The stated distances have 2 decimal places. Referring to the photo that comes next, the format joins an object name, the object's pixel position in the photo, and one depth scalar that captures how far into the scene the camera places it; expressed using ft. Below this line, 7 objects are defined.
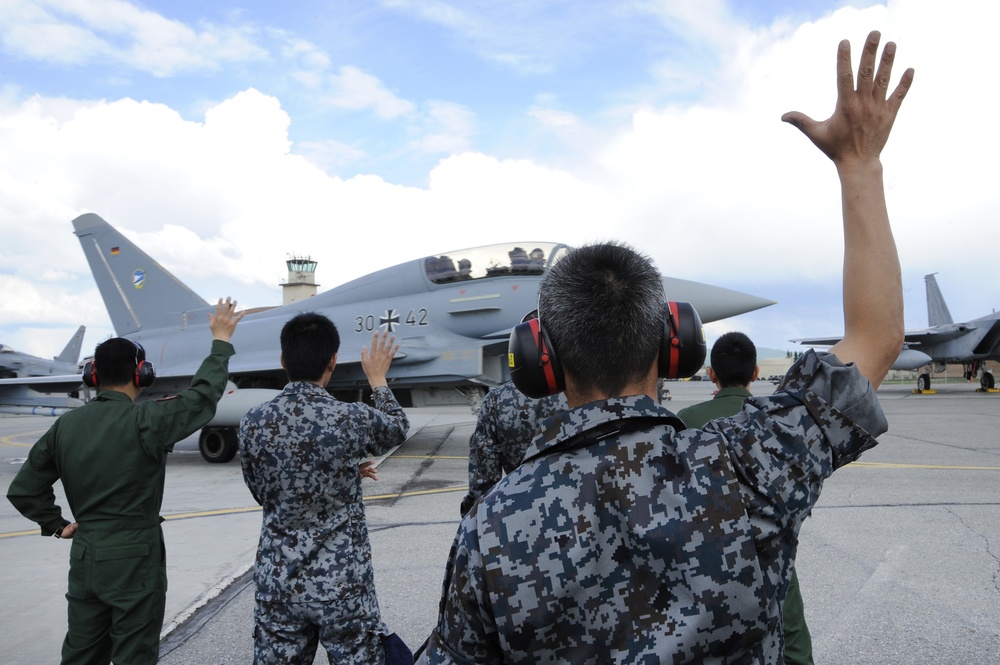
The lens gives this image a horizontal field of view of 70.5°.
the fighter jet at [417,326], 36.76
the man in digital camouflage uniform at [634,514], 3.88
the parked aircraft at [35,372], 44.47
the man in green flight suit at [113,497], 9.59
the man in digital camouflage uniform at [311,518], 9.25
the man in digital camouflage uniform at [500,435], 10.97
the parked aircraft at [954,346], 101.81
